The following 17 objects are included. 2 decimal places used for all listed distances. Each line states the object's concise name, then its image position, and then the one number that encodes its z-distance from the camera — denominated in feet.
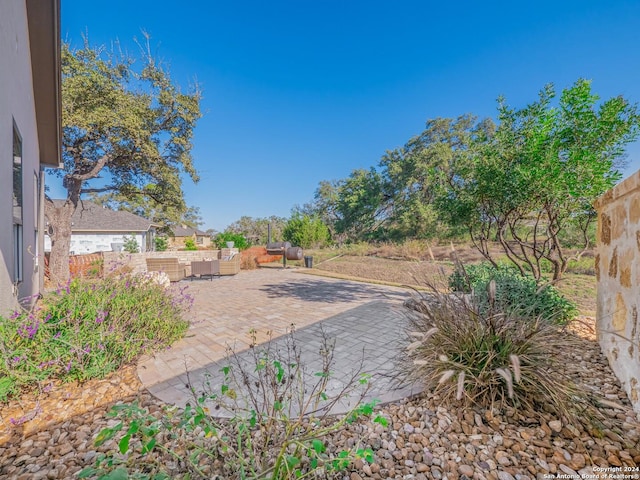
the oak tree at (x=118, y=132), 30.42
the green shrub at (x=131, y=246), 56.27
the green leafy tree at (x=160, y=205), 41.14
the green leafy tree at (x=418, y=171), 64.39
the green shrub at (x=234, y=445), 4.13
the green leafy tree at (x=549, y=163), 11.91
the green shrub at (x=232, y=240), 52.95
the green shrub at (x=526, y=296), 11.40
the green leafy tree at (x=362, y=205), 77.10
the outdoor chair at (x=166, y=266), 28.90
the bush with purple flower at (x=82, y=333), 8.25
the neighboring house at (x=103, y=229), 65.46
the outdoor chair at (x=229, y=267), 33.88
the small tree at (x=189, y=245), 65.06
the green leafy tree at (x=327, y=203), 99.52
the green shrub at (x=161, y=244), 73.95
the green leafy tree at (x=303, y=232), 61.98
